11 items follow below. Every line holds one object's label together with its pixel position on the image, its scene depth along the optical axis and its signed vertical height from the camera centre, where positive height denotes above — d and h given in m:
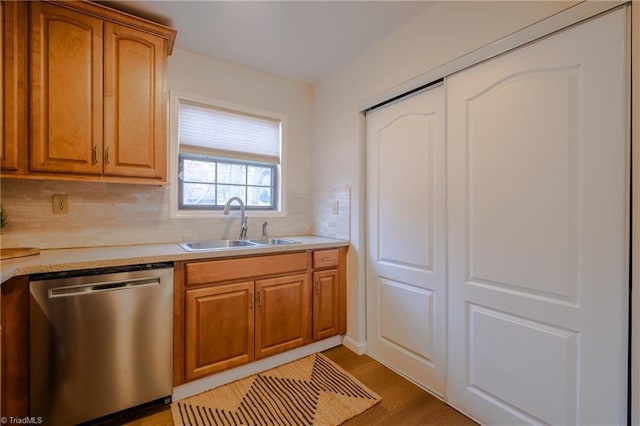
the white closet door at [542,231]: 1.16 -0.10
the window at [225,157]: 2.41 +0.48
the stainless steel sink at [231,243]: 2.32 -0.29
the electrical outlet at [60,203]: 1.89 +0.04
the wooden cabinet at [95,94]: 1.61 +0.71
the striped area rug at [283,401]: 1.61 -1.19
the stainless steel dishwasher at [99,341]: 1.40 -0.71
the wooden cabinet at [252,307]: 1.78 -0.70
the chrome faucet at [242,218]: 2.45 -0.08
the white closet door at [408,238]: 1.84 -0.20
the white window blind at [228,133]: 2.40 +0.70
